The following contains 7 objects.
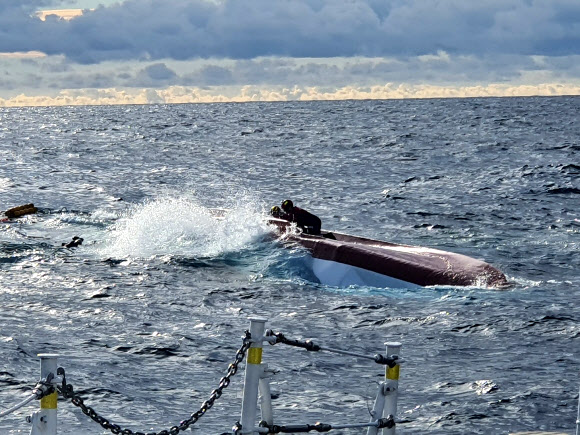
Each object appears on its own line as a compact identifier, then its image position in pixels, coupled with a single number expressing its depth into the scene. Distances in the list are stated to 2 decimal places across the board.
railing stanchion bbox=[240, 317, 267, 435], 12.72
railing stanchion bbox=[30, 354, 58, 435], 11.16
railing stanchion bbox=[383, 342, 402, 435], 14.04
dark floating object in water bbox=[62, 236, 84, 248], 48.47
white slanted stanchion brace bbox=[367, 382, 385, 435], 14.04
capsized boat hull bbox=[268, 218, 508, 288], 36.72
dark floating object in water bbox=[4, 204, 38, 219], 61.06
